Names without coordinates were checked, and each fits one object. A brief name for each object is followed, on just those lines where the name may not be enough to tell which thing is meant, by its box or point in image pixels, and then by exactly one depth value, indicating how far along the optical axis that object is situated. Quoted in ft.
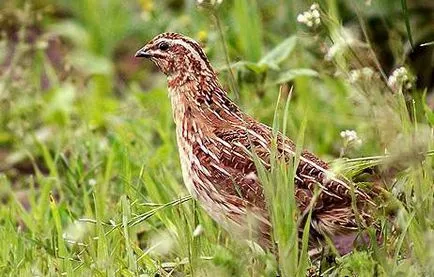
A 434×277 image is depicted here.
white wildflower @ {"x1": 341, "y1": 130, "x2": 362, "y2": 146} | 29.09
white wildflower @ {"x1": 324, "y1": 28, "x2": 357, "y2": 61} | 30.73
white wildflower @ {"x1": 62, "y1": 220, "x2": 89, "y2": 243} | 29.28
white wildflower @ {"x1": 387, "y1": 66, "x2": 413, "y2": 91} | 28.76
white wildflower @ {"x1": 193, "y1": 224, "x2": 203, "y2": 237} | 25.90
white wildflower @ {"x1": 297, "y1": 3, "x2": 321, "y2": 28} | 30.30
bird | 25.95
